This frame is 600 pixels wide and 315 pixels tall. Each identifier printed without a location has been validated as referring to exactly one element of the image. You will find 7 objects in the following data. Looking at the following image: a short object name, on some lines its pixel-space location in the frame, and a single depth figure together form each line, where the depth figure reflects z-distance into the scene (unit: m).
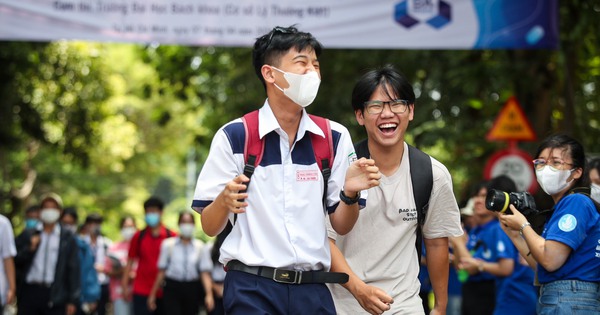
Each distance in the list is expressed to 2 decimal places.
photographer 9.25
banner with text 16.93
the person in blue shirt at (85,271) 20.47
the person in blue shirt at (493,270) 13.68
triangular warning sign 19.46
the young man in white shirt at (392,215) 8.82
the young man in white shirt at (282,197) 7.41
